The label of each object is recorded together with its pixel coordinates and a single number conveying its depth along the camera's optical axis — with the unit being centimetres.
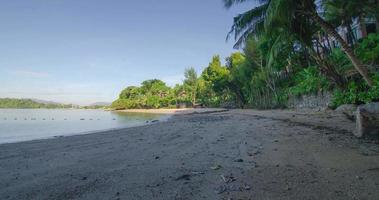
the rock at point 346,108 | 1276
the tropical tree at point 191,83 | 6294
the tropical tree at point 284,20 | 793
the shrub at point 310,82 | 1904
